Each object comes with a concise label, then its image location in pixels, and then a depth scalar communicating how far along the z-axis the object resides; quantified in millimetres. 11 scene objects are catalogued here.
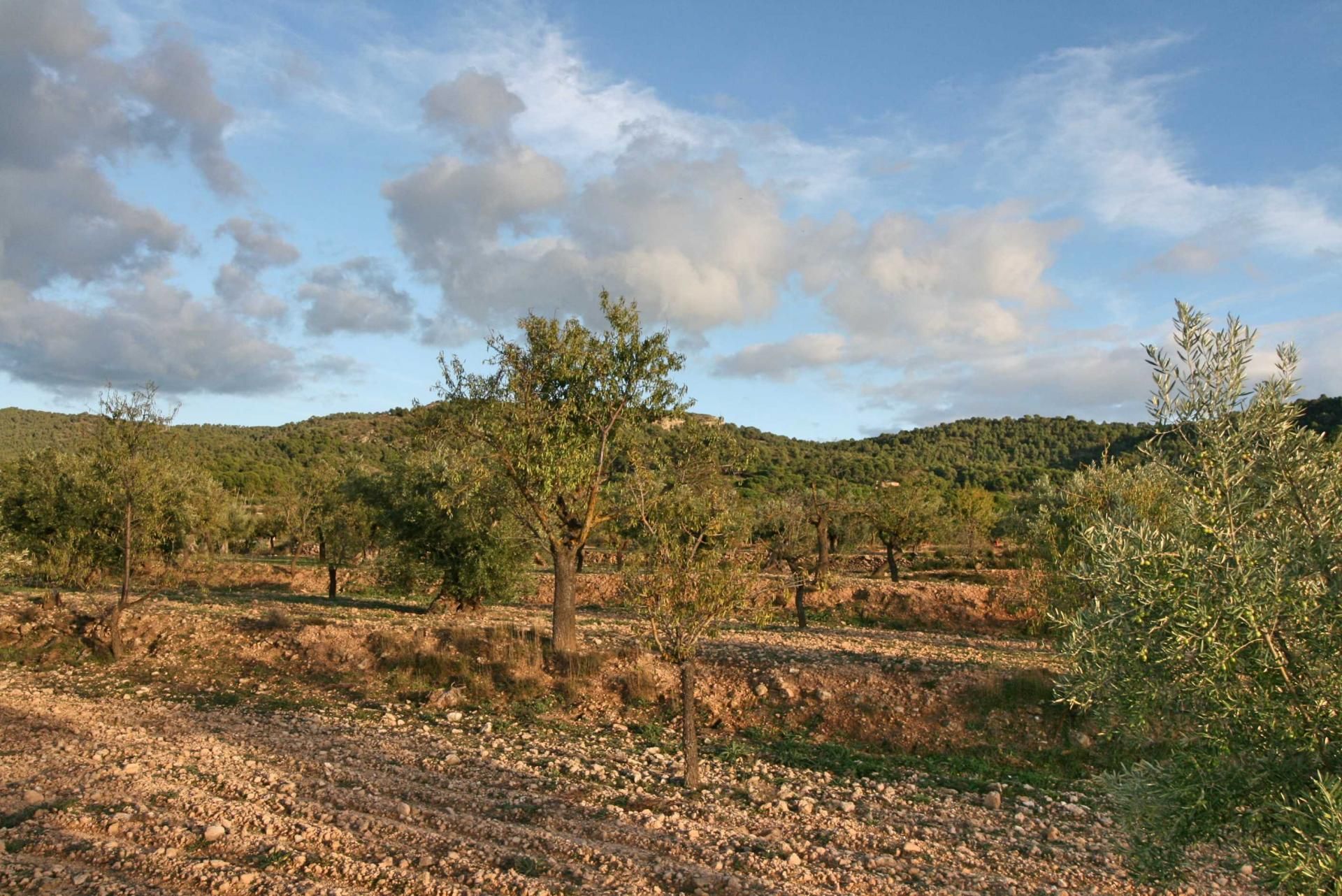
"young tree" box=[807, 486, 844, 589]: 34094
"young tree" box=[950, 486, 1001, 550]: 59375
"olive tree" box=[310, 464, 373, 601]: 36250
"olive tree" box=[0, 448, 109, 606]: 35219
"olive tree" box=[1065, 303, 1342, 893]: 5758
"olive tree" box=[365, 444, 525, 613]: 30359
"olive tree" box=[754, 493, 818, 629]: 34750
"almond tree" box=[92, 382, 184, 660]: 21875
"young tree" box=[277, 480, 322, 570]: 51500
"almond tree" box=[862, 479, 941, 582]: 51156
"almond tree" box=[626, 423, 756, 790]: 13930
